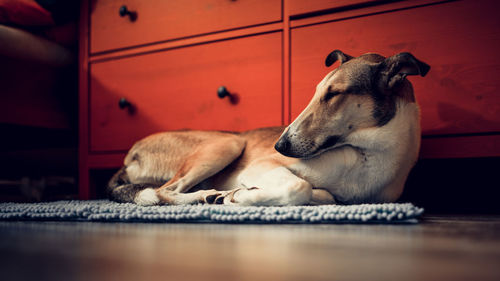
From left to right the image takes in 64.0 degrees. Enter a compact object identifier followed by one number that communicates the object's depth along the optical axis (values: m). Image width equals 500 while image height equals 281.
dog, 1.40
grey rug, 1.04
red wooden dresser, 1.68
